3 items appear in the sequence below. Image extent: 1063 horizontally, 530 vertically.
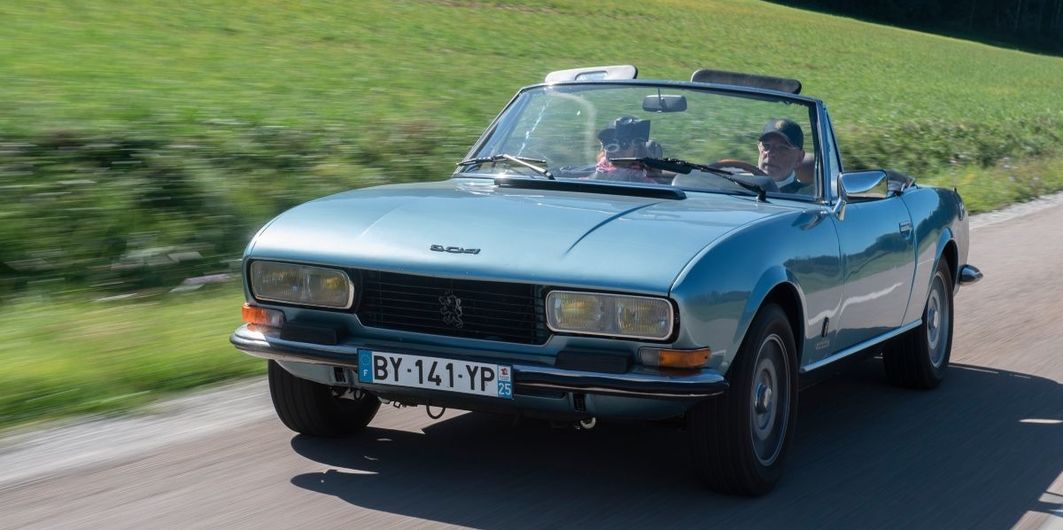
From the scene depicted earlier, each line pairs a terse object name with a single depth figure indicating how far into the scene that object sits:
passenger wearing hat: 5.58
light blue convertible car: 4.30
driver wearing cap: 5.78
